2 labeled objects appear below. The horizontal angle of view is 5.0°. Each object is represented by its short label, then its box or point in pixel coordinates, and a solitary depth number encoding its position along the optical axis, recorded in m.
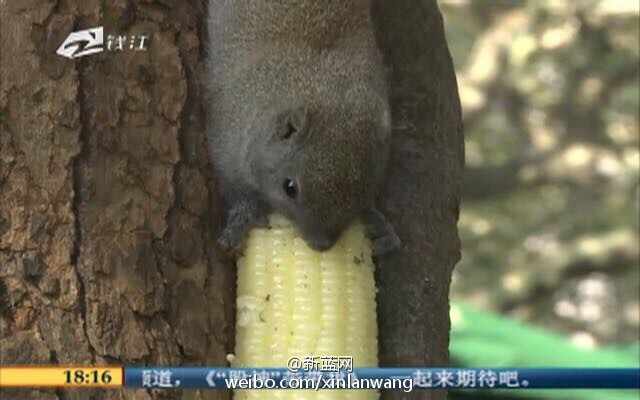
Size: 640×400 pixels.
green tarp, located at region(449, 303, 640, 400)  2.40
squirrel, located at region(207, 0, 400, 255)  2.26
